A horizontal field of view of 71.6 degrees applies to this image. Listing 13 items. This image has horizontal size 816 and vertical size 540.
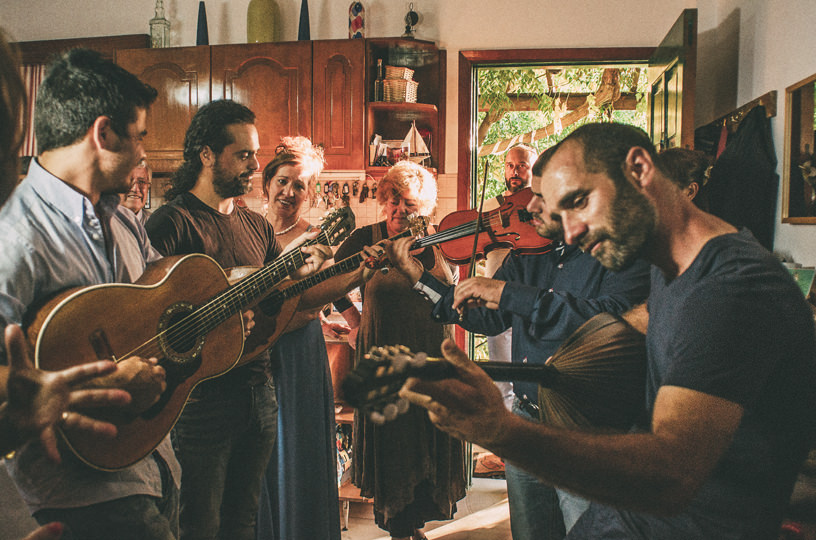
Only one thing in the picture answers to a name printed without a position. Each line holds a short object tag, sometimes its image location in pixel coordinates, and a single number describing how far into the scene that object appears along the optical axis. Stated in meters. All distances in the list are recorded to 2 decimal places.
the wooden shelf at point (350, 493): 3.00
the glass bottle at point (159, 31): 3.98
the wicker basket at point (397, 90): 3.61
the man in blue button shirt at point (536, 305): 1.70
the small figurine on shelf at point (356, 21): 3.75
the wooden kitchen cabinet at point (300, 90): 3.63
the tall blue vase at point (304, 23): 3.78
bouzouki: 1.14
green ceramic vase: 3.84
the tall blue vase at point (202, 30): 3.89
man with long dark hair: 1.77
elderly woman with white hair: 2.61
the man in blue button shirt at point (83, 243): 1.11
